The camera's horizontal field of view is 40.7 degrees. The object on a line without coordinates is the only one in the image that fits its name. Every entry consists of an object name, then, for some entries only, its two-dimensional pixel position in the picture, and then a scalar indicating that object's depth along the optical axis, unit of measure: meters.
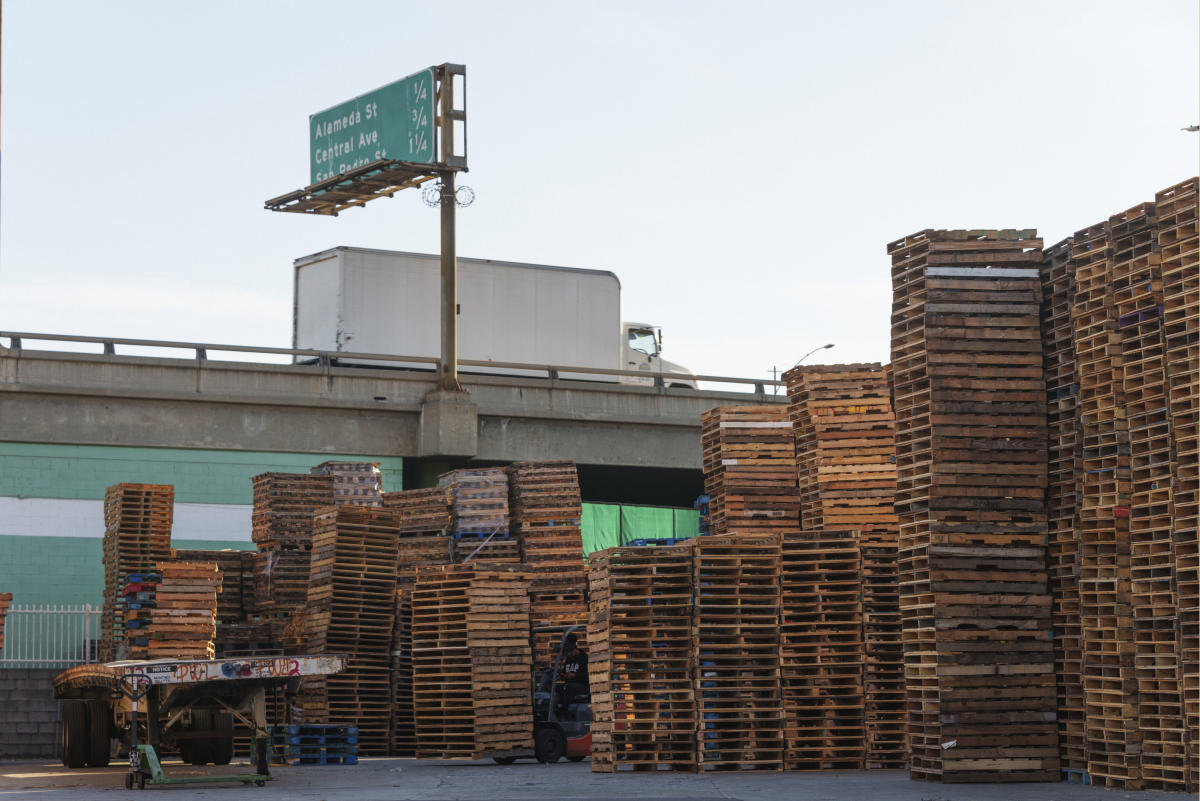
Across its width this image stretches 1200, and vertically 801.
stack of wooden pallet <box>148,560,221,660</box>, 25.62
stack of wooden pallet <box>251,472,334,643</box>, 29.92
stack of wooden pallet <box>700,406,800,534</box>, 25.72
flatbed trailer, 20.11
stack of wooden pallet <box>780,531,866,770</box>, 20.98
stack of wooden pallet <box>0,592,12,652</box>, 24.70
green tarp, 40.50
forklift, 24.98
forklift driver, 25.41
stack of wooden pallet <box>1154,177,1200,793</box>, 16.00
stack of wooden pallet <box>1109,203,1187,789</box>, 16.31
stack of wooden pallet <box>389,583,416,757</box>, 29.00
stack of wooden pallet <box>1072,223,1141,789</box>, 16.91
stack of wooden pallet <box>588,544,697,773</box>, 20.86
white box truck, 38.91
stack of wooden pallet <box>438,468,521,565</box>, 29.83
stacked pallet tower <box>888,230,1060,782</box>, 18.09
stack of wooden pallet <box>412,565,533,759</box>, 25.14
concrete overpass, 35.00
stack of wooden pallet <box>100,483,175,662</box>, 29.05
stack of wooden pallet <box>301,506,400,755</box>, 27.77
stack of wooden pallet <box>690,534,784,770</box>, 20.77
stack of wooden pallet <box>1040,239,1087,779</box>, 18.03
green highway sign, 41.38
